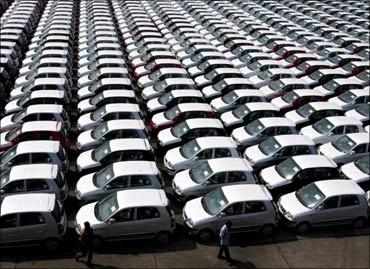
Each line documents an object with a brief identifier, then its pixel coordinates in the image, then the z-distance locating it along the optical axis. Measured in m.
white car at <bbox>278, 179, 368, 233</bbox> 14.23
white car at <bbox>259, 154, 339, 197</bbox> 15.87
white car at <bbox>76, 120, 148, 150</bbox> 18.05
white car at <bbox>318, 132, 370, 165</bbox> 17.75
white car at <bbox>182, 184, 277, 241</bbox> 13.73
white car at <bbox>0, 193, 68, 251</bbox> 12.56
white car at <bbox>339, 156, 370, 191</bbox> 16.16
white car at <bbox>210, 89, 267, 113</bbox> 22.00
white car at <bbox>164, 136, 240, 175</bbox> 16.91
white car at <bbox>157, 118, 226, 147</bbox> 18.56
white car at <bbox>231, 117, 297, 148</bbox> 18.92
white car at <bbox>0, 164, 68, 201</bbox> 14.31
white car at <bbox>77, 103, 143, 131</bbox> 19.58
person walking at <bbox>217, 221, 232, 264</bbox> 12.54
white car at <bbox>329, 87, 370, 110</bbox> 22.38
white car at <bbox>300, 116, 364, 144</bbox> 19.17
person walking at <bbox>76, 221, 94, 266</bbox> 12.23
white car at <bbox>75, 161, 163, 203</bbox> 14.84
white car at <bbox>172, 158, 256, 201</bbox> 15.32
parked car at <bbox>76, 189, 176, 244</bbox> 13.19
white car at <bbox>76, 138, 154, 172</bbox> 16.55
